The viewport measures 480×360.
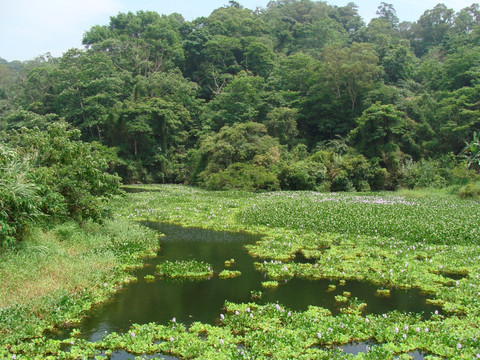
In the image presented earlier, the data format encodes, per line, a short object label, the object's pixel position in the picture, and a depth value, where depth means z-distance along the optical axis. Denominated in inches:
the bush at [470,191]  918.1
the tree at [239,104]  1515.7
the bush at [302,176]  1124.5
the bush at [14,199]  315.0
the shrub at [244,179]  1099.3
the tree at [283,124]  1378.0
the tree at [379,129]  1221.7
